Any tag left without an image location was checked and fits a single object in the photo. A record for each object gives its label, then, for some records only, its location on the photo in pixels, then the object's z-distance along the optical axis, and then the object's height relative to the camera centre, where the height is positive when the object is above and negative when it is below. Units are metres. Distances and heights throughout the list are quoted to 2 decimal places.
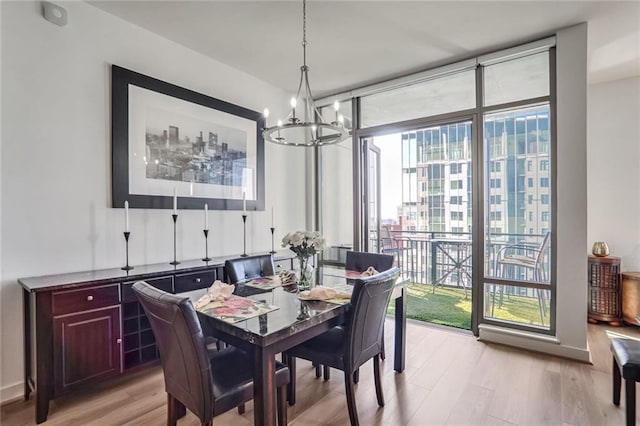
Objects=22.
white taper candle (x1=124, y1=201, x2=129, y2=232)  2.56 -0.02
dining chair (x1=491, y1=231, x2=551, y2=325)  3.11 -0.51
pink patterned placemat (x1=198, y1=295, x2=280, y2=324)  1.65 -0.54
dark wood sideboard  2.00 -0.79
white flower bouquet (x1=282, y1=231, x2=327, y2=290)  2.26 -0.23
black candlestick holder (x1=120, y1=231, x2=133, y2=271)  2.56 -0.30
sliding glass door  4.38 -0.03
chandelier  2.12 +0.58
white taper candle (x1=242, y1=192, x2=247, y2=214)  3.52 +0.10
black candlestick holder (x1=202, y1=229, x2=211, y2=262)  3.17 -0.36
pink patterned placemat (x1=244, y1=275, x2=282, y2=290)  2.33 -0.54
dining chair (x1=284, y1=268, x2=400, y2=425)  1.84 -0.82
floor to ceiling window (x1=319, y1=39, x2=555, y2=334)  3.11 +0.56
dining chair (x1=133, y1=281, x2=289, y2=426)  1.38 -0.75
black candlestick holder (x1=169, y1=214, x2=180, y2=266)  2.90 -0.24
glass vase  2.33 -0.47
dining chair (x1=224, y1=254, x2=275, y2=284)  2.55 -0.47
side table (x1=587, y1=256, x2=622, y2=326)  3.63 -0.91
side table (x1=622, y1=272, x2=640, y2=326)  3.50 -0.96
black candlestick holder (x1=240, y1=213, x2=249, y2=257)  3.55 -0.28
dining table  1.45 -0.55
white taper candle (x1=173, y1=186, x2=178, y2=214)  2.90 +0.10
